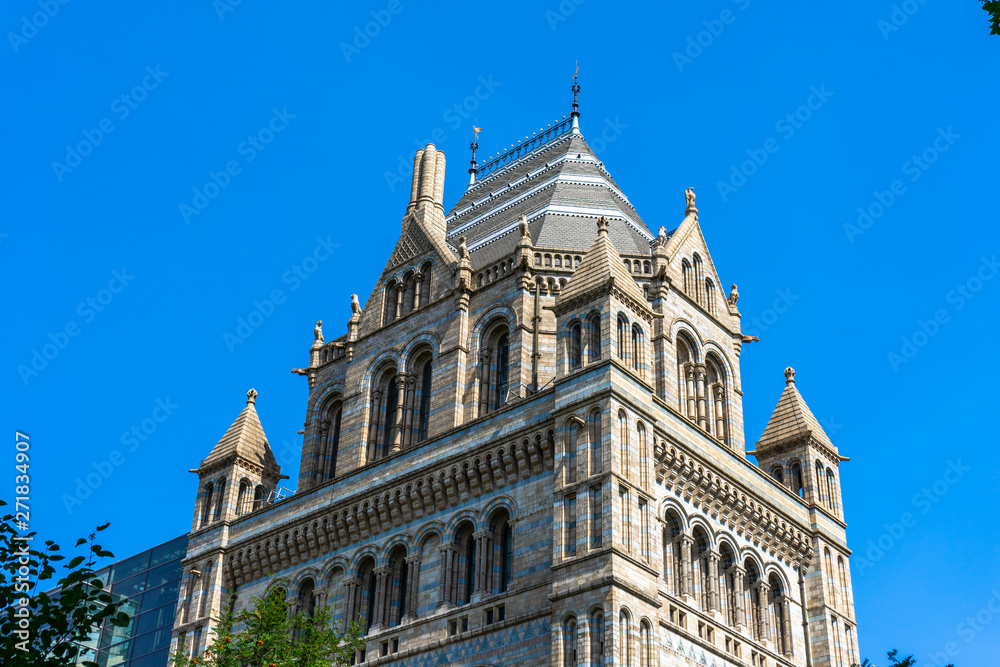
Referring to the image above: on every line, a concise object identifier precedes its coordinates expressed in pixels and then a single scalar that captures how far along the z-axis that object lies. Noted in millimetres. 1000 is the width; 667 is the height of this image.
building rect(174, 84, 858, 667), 37344
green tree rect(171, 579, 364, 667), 34338
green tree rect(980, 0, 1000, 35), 16625
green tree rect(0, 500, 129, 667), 21594
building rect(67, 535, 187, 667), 60375
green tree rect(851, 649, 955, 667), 37312
